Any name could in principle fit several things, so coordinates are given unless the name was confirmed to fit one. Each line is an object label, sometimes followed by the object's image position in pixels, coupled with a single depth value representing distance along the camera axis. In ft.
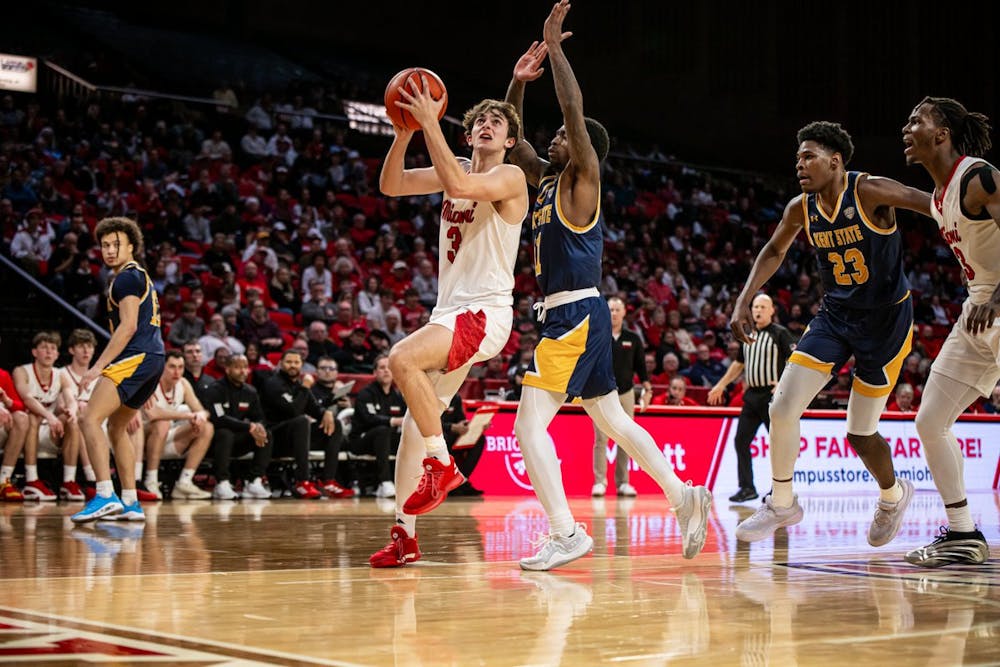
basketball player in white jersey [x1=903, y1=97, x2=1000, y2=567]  17.79
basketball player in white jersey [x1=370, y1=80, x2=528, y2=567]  16.31
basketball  16.53
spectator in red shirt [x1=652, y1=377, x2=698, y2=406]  47.24
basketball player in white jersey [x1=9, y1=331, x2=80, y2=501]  34.76
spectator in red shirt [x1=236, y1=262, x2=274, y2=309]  49.49
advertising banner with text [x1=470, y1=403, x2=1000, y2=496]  42.57
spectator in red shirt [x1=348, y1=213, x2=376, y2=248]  60.54
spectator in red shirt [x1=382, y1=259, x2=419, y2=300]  56.24
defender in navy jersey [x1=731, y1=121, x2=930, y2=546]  18.93
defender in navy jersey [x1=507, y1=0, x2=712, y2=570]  17.20
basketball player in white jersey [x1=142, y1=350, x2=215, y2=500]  36.47
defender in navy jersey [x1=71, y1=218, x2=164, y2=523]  25.84
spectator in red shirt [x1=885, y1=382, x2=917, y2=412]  52.70
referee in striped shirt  37.47
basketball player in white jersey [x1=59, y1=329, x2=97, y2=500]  35.42
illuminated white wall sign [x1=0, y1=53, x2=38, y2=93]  60.64
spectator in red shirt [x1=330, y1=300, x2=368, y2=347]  48.65
